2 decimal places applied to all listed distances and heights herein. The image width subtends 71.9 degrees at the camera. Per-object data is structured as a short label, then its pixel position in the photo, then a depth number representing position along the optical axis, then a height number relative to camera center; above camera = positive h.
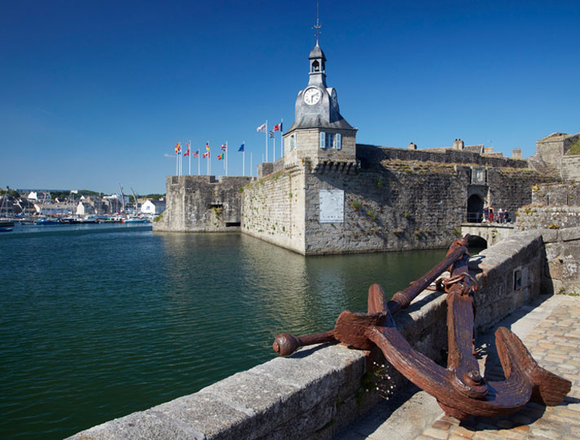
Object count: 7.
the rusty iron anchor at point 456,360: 2.56 -1.03
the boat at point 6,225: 55.48 -1.69
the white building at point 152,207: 106.25 +1.92
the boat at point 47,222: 71.09 -1.49
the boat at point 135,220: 81.69 -1.23
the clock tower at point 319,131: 19.33 +4.06
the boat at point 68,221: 72.14 -1.26
